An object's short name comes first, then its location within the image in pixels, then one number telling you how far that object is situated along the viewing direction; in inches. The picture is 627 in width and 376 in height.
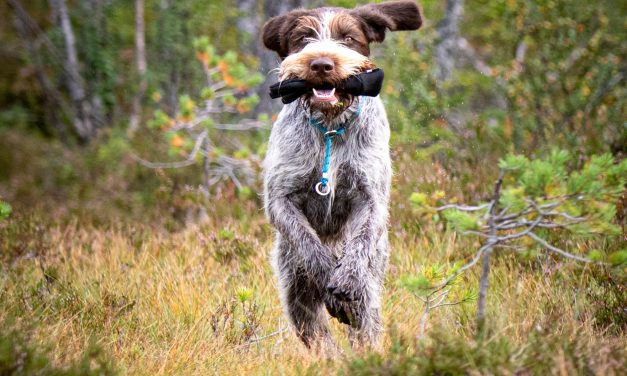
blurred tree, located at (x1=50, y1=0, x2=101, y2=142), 936.3
